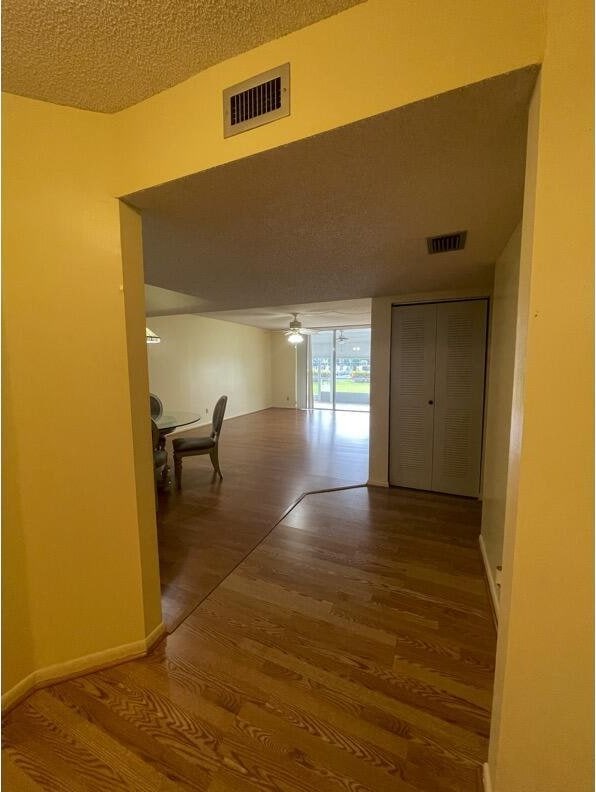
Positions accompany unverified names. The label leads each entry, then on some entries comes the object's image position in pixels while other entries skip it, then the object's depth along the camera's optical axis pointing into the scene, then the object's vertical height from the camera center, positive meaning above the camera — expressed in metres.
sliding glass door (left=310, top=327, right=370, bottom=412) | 8.76 -0.05
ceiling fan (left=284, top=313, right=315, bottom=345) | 6.49 +0.81
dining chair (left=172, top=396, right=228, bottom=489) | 3.63 -0.93
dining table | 3.38 -0.65
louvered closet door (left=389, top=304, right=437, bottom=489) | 3.27 -0.30
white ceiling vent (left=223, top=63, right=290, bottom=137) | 0.95 +0.86
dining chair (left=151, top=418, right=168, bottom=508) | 3.26 -0.97
